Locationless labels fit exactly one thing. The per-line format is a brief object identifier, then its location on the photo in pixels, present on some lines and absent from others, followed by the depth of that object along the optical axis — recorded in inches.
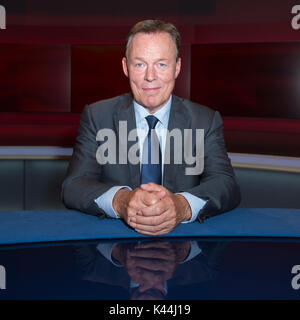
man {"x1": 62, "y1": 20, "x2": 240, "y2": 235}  46.2
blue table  36.8
